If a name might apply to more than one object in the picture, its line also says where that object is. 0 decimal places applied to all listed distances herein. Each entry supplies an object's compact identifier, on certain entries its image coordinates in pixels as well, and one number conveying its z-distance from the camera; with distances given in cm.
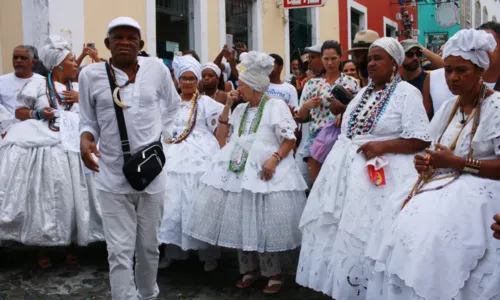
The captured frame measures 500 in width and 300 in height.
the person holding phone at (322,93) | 566
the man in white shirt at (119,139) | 382
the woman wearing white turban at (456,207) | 293
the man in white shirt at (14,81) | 614
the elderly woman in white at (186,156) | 552
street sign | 1158
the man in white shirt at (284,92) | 657
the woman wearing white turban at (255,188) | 492
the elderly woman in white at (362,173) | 409
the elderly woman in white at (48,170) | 564
